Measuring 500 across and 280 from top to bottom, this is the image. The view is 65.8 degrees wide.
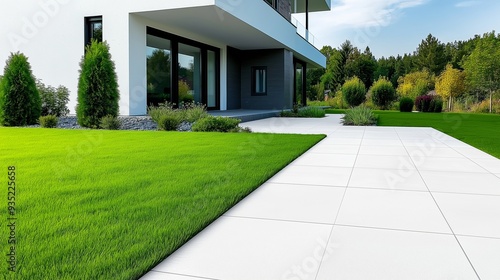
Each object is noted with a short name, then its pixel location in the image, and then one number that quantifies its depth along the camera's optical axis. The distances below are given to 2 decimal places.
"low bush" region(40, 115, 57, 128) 9.48
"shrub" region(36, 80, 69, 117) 10.98
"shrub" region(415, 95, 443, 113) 22.14
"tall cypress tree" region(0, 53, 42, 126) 9.85
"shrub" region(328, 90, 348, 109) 27.03
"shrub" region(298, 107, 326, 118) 16.00
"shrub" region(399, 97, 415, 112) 22.25
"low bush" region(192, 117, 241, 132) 9.16
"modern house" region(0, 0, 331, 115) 10.70
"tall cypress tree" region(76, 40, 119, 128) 9.49
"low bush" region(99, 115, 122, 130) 9.30
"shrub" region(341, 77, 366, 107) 19.98
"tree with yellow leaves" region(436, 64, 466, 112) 29.89
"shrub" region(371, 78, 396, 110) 23.12
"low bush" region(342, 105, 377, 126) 11.91
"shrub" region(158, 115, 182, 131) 9.35
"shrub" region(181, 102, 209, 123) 10.38
